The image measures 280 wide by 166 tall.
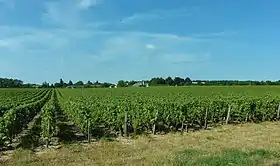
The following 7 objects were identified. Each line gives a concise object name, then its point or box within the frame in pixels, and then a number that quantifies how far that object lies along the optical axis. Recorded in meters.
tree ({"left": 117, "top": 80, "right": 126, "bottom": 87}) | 169.10
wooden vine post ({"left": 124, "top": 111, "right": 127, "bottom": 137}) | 20.36
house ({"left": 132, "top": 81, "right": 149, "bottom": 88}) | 157.95
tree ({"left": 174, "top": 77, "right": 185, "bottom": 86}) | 145.12
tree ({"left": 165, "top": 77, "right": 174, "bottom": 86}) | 145.43
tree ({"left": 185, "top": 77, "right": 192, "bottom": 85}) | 144.56
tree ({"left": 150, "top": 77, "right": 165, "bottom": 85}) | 151.38
